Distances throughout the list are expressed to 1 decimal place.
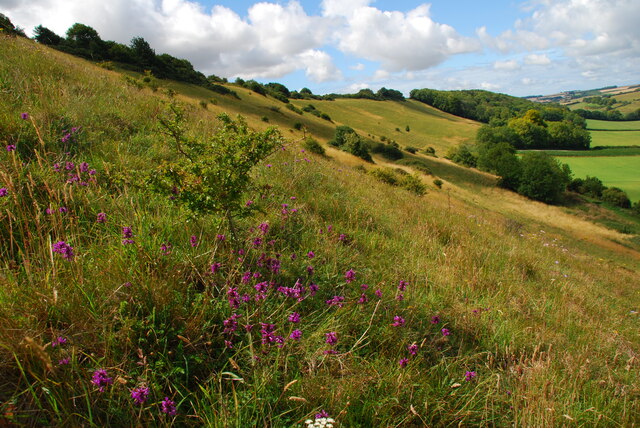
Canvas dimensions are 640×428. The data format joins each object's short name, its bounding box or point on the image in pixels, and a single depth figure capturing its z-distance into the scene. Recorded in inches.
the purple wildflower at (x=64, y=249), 78.0
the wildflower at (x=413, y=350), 83.0
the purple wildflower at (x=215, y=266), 91.4
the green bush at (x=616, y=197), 1975.9
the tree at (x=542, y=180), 1975.9
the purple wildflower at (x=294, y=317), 80.5
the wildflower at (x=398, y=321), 91.0
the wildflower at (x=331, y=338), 76.8
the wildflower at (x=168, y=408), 59.2
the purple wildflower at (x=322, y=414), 64.0
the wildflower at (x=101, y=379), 58.7
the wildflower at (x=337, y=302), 95.5
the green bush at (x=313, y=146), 967.5
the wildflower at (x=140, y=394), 59.1
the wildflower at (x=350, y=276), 107.2
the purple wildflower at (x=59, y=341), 61.2
